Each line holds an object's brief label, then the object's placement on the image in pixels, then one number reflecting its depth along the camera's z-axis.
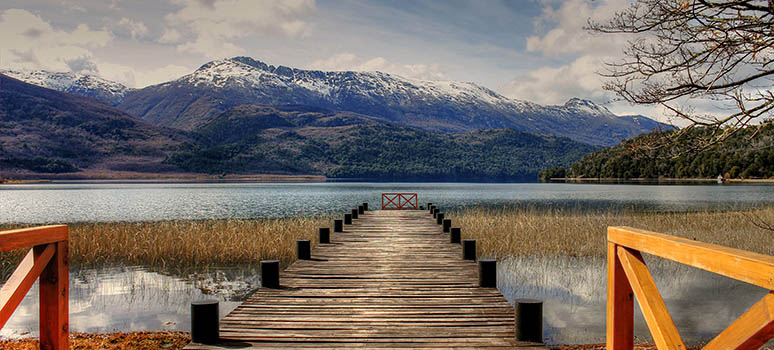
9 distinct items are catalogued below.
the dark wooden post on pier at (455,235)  12.51
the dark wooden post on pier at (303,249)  10.27
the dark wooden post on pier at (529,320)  5.10
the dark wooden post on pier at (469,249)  10.02
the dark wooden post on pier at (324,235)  12.59
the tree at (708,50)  6.47
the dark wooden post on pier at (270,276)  7.49
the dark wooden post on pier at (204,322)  5.04
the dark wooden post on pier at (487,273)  7.59
